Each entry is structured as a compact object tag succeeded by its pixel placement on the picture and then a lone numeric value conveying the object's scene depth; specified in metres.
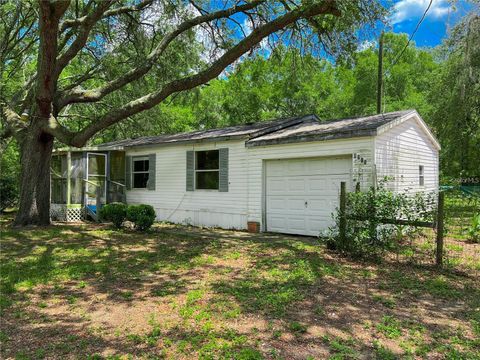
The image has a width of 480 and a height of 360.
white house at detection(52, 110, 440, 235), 9.67
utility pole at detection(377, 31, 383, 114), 18.25
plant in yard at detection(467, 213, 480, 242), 7.56
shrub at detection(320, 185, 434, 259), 6.95
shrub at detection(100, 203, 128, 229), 11.41
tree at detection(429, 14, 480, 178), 14.30
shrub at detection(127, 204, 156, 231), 10.90
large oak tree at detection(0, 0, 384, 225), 9.54
